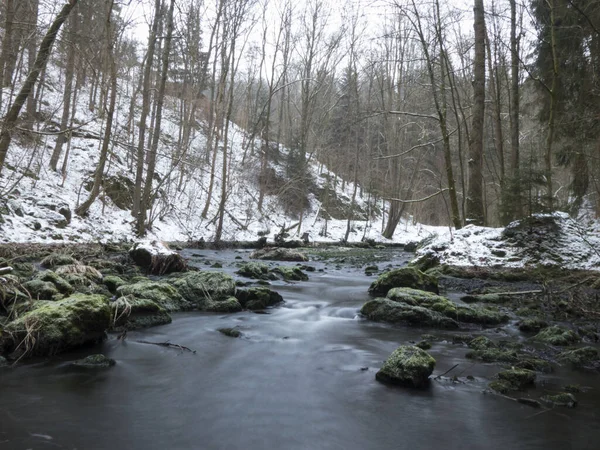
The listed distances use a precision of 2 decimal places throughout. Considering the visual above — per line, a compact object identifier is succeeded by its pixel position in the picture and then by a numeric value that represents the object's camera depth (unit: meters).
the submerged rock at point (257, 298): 7.20
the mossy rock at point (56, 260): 8.56
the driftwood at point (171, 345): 5.04
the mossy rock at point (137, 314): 5.47
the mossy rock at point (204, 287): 7.20
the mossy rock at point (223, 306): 6.85
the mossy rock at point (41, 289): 5.45
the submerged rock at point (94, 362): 4.19
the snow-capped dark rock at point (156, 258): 10.05
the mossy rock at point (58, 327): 4.20
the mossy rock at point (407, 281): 8.11
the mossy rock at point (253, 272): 10.55
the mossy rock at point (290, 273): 10.90
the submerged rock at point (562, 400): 3.49
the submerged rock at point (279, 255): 15.98
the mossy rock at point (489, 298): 7.70
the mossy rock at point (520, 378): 3.89
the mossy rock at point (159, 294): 6.39
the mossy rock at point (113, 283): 7.18
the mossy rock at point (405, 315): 6.14
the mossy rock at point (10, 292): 4.92
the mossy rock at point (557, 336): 5.12
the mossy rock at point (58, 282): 5.96
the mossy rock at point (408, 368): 3.95
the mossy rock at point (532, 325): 5.75
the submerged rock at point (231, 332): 5.61
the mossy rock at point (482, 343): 4.97
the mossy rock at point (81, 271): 7.08
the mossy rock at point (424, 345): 4.97
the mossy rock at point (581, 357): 4.39
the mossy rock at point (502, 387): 3.78
